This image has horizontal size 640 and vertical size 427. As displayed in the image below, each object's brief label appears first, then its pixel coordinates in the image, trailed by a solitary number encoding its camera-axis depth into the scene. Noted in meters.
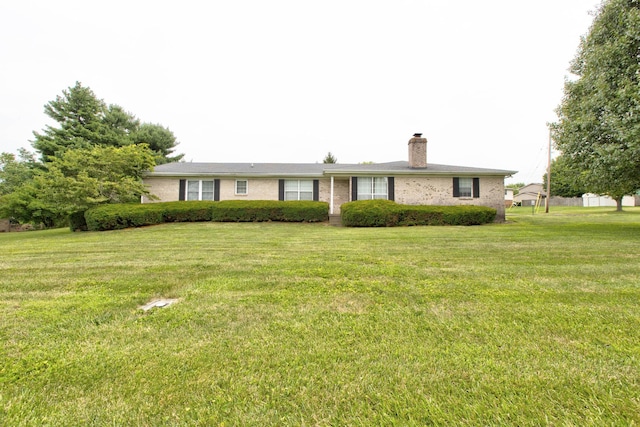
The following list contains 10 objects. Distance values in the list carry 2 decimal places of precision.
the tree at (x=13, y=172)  22.73
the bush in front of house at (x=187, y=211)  13.50
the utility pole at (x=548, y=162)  23.05
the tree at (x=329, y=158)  40.47
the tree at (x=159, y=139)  25.81
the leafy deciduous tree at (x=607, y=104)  7.20
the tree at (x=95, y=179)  11.62
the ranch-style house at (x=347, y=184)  14.58
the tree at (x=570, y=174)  9.68
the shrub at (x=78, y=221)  12.62
